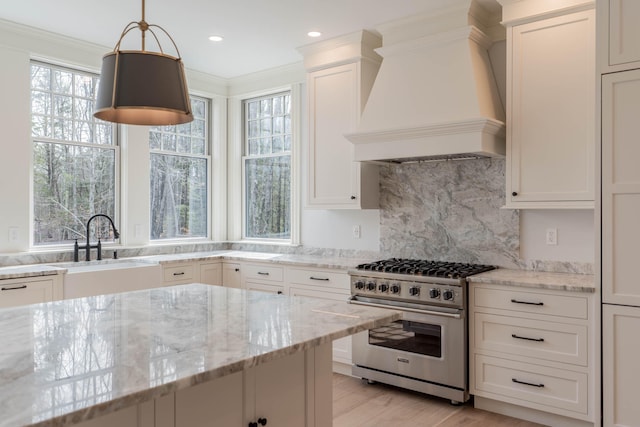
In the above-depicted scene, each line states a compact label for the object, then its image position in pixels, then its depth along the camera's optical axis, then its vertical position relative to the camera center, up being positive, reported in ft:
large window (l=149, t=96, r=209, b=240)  16.65 +1.32
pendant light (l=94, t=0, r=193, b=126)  5.90 +1.59
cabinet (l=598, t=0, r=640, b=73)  8.05 +2.96
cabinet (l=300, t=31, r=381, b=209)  13.55 +2.79
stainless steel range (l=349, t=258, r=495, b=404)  10.88 -2.57
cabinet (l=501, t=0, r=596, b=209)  10.07 +2.34
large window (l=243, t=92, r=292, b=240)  17.11 +1.69
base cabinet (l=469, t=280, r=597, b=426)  9.52 -2.72
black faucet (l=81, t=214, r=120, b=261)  13.83 -0.84
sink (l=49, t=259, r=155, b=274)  12.92 -1.37
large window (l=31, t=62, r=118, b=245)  13.76 +1.70
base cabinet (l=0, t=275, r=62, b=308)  10.89 -1.70
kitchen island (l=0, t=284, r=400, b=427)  3.76 -1.29
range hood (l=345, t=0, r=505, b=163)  11.17 +2.91
